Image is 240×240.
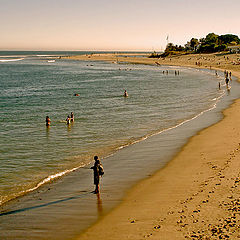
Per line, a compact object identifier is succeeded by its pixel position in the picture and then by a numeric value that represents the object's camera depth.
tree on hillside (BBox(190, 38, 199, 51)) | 173.50
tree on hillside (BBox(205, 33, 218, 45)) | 157.20
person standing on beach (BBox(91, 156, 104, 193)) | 12.49
